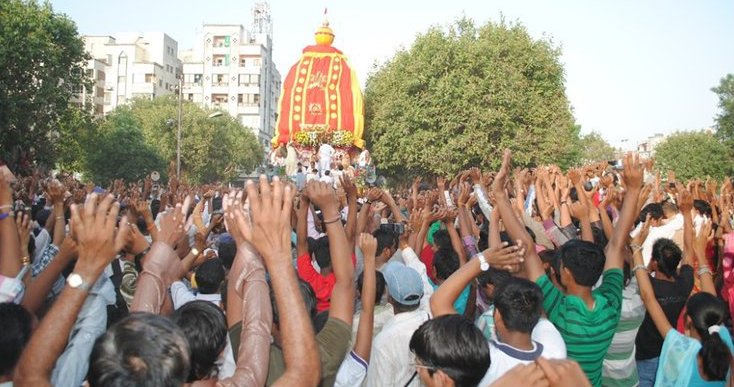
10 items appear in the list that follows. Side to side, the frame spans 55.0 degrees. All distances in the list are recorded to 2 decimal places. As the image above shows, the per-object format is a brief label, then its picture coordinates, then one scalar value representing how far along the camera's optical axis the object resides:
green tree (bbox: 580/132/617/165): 80.94
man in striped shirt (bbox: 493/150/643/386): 3.63
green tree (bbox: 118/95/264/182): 51.59
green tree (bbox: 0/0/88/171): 27.03
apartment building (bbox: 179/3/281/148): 84.75
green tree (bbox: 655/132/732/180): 50.72
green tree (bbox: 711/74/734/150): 49.78
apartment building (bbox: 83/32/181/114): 77.88
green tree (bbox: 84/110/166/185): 43.91
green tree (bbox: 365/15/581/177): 30.03
